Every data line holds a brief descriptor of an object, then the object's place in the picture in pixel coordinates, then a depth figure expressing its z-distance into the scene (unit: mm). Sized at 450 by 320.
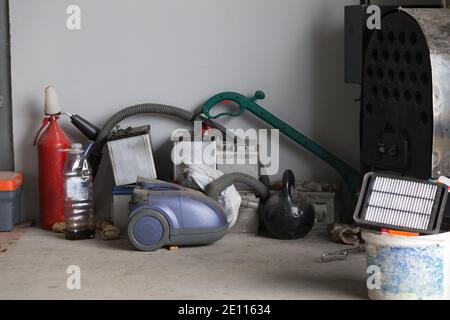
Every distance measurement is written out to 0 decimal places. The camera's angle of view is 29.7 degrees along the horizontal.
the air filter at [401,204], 2812
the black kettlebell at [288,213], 3824
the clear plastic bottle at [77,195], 3875
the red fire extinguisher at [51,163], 4047
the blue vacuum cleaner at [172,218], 3641
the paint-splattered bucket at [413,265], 2783
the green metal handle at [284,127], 4145
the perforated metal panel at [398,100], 3229
